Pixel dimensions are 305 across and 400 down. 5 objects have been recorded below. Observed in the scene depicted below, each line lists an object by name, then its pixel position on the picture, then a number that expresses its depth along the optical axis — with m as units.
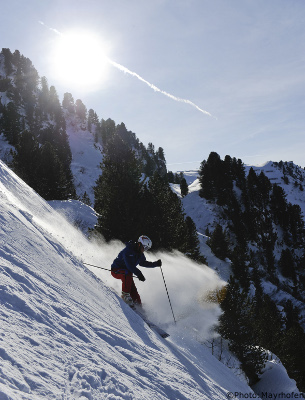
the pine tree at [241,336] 15.31
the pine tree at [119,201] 21.59
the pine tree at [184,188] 96.62
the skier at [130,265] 9.36
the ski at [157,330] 8.14
